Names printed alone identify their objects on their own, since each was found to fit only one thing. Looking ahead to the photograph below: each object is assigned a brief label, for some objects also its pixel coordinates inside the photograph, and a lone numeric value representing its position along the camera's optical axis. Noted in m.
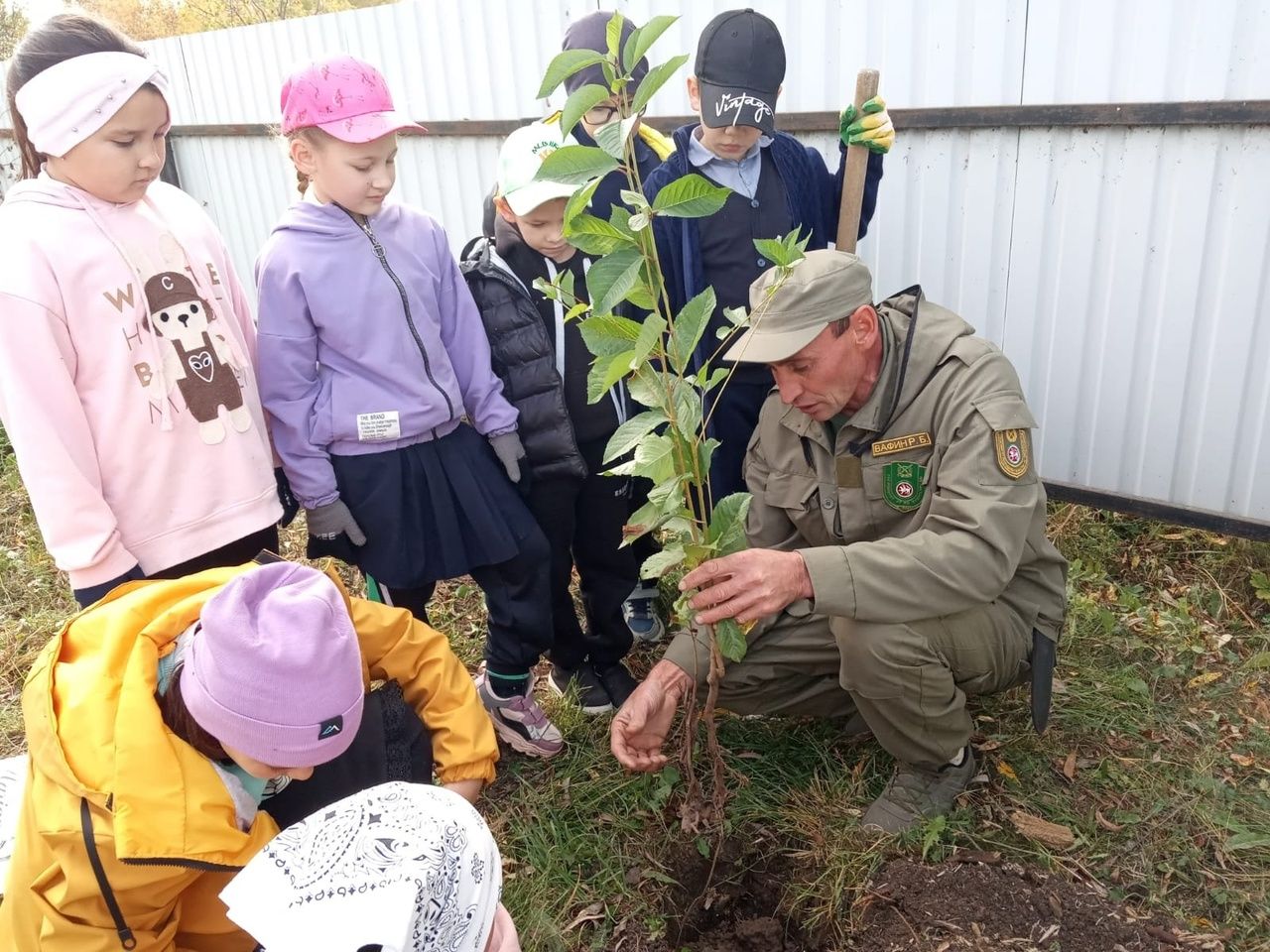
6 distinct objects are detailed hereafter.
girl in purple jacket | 2.23
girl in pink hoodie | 1.95
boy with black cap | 2.58
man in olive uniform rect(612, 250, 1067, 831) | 2.10
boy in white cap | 2.49
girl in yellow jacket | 1.43
